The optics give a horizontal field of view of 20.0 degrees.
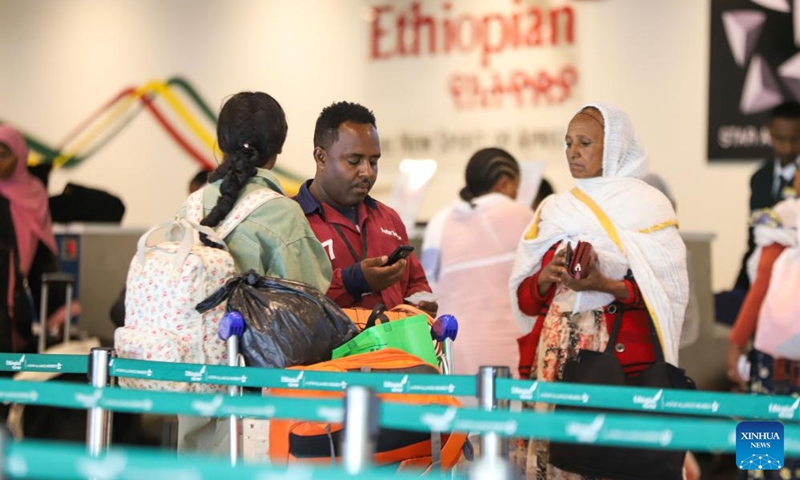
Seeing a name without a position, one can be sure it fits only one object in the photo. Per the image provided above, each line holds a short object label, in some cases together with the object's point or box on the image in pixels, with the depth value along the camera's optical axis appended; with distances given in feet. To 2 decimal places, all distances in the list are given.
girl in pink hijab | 37.59
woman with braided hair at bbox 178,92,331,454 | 20.21
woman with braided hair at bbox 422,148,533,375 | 30.57
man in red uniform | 21.97
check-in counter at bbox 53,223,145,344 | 45.05
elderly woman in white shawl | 21.65
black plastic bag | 18.48
